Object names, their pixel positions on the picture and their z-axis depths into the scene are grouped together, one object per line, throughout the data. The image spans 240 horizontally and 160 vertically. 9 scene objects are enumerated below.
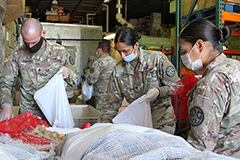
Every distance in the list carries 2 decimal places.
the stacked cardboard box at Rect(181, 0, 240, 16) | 3.03
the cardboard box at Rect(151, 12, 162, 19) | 8.93
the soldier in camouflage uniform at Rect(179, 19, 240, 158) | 1.10
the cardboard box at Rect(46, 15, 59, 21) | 9.20
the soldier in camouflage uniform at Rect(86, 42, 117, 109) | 4.10
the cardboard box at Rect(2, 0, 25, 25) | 2.25
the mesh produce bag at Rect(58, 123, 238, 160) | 0.67
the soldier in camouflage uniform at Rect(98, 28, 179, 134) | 2.00
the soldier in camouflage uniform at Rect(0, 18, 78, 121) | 2.23
